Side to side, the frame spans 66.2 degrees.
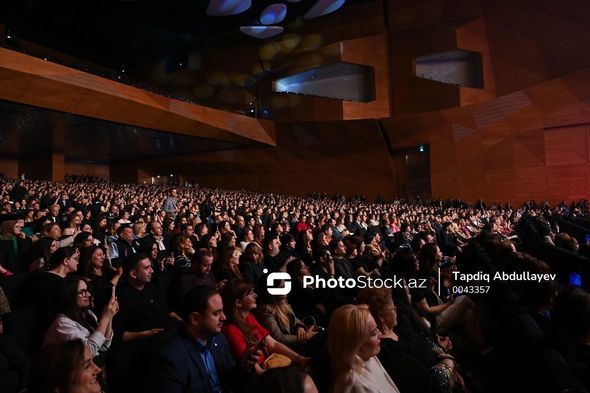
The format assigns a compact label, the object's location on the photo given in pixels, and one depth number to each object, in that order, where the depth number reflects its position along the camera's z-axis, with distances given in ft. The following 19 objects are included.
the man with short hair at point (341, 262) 13.85
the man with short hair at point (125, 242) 15.66
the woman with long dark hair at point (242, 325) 7.03
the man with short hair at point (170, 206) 31.01
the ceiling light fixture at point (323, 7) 62.95
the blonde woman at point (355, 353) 5.25
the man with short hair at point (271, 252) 14.06
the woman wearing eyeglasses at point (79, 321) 7.29
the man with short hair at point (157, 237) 16.26
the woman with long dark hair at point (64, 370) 4.43
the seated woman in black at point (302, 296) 10.54
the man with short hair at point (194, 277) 9.98
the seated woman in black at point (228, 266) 11.73
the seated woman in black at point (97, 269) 11.02
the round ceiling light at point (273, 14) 64.18
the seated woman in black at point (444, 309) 8.81
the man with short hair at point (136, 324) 6.05
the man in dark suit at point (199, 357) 5.40
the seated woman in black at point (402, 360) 5.78
